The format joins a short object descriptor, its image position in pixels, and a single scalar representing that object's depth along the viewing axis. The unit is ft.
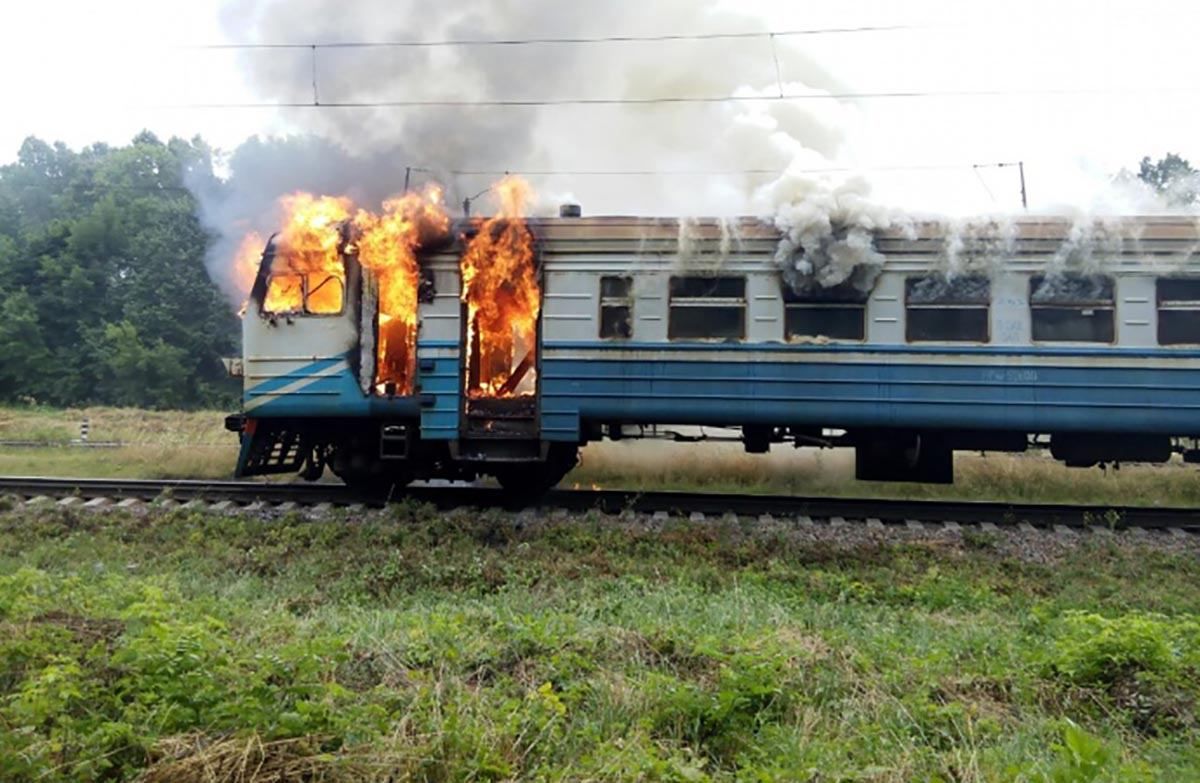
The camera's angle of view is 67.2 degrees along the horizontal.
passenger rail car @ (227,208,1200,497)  32.50
